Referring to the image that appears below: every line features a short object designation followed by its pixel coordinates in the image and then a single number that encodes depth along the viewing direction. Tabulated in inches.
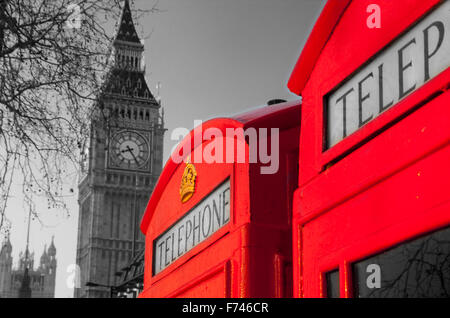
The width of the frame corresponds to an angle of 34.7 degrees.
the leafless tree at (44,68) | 168.4
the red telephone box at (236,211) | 125.0
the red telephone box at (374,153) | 75.8
